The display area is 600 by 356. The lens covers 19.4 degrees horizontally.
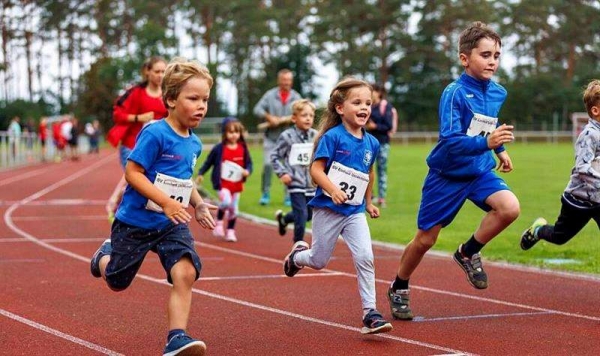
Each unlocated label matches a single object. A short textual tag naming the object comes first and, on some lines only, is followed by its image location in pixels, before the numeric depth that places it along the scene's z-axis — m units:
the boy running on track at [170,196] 9.86
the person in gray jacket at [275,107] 27.19
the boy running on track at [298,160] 18.26
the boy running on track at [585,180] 13.12
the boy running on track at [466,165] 12.05
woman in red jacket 20.91
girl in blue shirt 11.59
